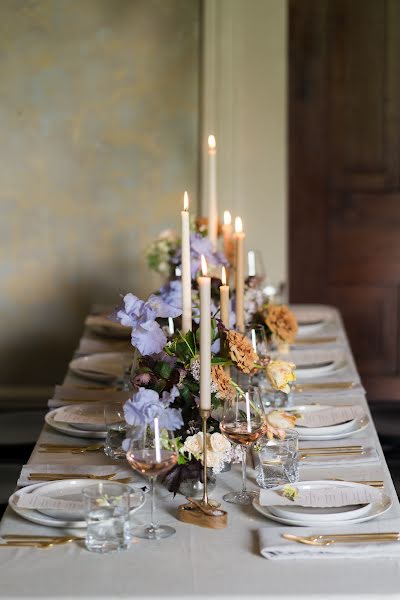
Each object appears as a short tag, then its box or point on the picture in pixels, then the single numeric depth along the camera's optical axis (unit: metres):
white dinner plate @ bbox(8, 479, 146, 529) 2.44
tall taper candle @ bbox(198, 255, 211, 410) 2.47
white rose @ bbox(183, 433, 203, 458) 2.62
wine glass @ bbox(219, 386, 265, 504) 2.62
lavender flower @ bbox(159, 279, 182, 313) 3.30
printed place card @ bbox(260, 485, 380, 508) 2.53
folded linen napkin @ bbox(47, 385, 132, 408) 3.43
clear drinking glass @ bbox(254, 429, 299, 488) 2.72
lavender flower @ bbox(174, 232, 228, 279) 3.80
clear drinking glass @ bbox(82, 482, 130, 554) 2.37
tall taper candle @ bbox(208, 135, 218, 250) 3.98
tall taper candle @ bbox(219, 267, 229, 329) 2.86
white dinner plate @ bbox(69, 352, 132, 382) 3.76
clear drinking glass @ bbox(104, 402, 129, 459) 2.79
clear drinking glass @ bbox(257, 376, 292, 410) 3.38
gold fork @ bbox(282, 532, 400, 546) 2.36
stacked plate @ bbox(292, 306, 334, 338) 4.59
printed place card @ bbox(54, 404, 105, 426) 3.15
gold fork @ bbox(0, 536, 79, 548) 2.38
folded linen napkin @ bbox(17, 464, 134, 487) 2.75
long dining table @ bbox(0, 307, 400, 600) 2.19
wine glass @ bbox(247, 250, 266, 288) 4.30
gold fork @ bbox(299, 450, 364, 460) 2.93
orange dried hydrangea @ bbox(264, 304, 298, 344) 3.62
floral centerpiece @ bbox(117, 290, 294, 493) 2.63
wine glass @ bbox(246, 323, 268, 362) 3.23
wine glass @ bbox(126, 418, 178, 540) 2.42
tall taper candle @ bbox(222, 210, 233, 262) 4.10
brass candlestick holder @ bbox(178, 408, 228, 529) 2.47
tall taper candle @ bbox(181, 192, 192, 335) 2.78
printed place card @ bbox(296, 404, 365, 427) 3.17
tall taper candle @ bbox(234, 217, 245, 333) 3.26
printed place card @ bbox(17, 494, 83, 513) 2.51
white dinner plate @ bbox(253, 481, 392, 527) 2.45
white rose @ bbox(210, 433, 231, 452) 2.63
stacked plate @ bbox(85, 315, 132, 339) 4.50
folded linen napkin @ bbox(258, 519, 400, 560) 2.32
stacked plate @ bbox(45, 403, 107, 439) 3.08
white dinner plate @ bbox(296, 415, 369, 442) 3.08
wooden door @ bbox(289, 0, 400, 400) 6.38
